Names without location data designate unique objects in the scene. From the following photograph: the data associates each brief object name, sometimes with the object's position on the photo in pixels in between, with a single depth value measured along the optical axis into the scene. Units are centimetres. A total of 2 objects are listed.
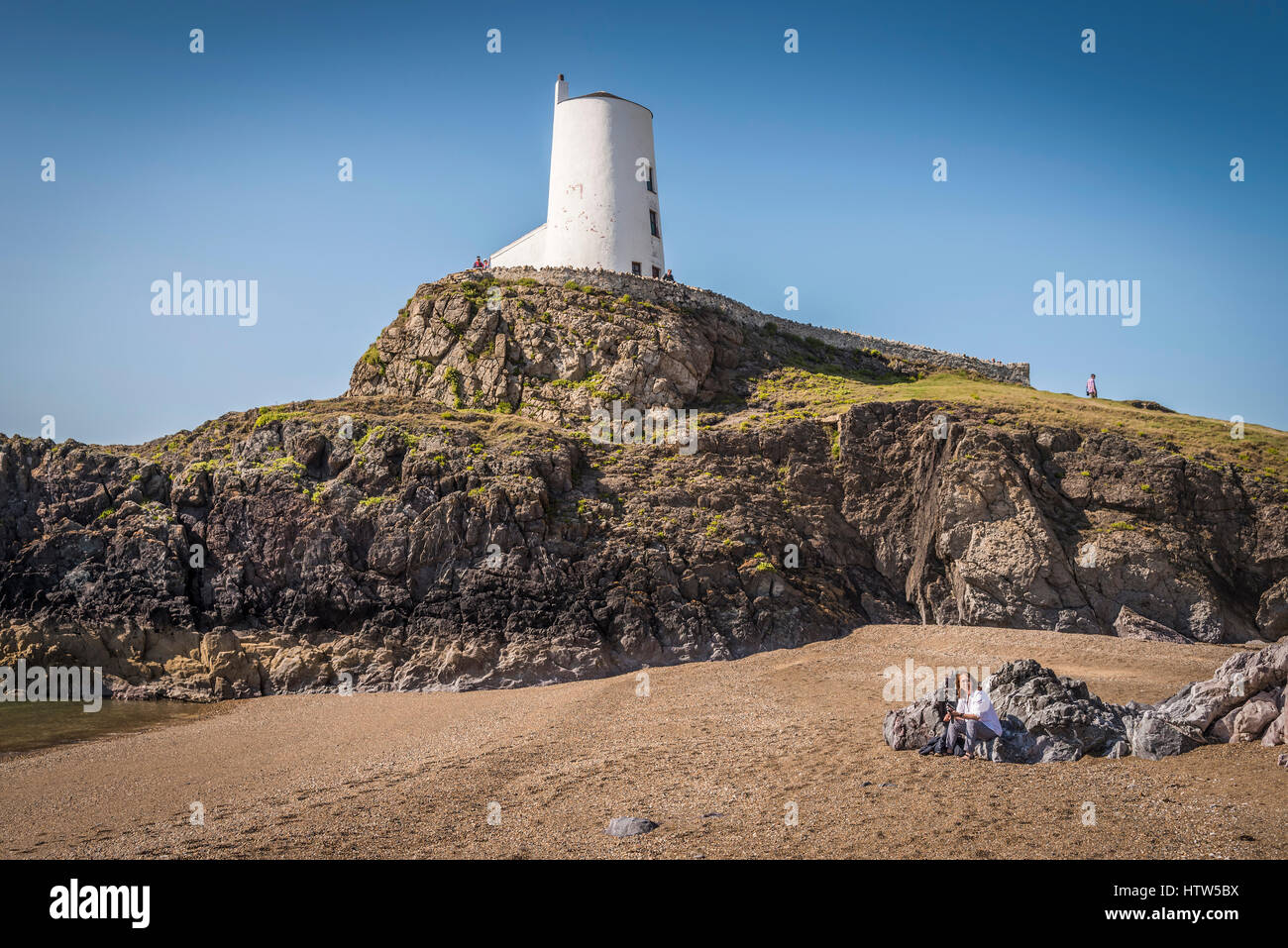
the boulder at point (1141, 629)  2408
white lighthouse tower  4056
